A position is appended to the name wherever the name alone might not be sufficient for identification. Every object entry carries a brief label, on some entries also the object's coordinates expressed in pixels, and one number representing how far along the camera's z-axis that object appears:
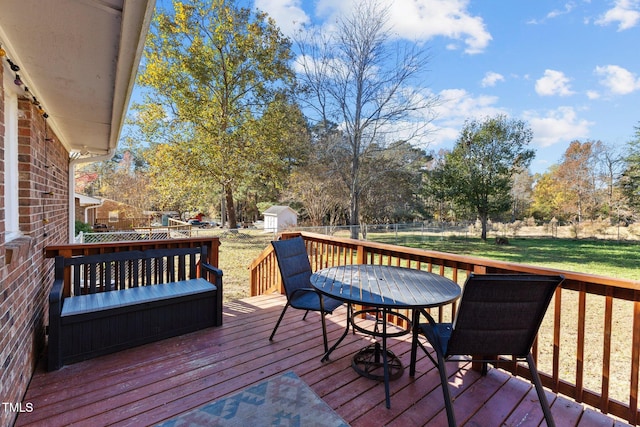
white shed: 15.04
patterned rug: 1.73
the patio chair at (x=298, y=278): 2.61
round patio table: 1.94
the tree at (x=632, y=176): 17.20
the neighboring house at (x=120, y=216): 18.03
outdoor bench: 2.31
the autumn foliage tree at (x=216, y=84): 11.91
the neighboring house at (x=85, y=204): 11.94
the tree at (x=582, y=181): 21.52
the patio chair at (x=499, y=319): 1.55
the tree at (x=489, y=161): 16.97
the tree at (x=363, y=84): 11.18
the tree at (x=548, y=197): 24.38
